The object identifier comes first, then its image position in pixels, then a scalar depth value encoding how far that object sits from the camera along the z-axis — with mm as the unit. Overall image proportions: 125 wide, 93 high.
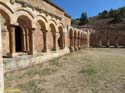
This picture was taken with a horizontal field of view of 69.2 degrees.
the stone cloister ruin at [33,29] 4387
